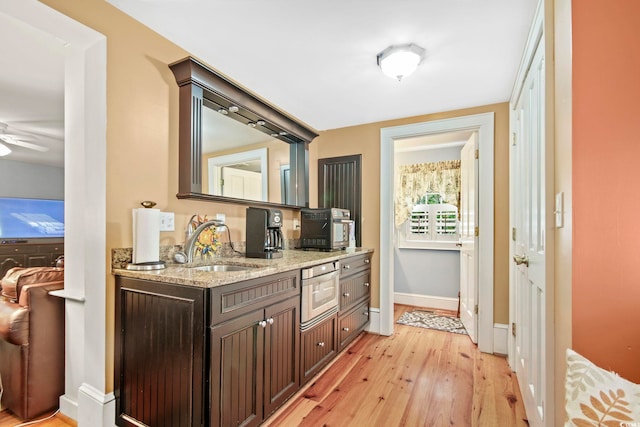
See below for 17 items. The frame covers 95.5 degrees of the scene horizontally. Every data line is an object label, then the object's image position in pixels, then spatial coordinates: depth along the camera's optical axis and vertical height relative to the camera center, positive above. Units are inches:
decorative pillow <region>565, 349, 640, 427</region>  27.4 -18.1
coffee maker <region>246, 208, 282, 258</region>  82.5 -4.8
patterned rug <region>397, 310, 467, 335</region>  127.0 -50.0
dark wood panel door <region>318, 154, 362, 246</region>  127.2 +13.5
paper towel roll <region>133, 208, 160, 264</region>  60.8 -4.1
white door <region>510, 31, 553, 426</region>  50.0 -7.8
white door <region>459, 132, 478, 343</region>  109.0 -10.8
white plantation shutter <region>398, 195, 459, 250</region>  158.4 -7.2
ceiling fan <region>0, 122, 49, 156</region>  135.2 +38.4
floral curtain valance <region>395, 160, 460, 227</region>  157.8 +17.6
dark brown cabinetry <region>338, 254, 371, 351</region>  98.9 -30.9
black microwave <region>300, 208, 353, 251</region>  106.0 -5.4
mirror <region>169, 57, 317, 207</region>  72.4 +22.3
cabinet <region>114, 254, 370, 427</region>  49.9 -26.4
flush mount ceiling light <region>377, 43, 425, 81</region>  71.7 +39.4
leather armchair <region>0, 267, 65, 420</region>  65.1 -30.5
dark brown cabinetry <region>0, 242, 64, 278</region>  177.2 -25.8
